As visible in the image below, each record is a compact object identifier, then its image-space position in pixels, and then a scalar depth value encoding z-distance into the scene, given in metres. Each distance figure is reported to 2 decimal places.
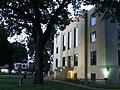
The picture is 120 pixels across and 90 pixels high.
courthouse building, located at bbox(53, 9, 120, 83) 17.13
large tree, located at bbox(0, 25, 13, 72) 28.64
